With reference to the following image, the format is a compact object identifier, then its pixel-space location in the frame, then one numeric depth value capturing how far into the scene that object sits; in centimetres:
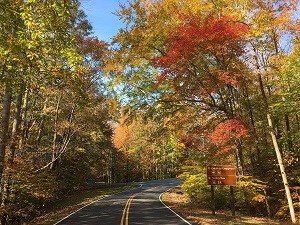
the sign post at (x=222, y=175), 1236
